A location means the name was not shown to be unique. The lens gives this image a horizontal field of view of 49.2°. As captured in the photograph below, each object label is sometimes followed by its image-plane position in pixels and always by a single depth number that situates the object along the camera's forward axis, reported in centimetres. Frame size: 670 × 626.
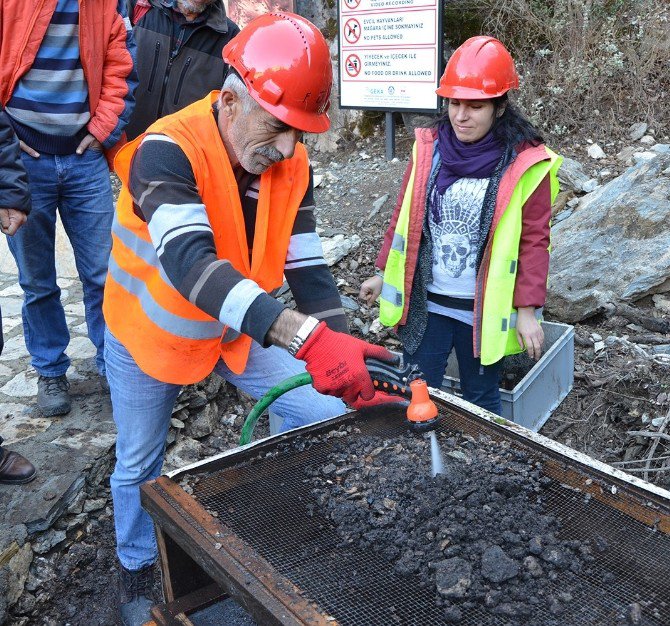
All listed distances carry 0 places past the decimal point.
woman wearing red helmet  315
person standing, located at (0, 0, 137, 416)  329
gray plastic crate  361
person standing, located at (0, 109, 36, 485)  296
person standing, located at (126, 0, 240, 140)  387
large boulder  481
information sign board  647
